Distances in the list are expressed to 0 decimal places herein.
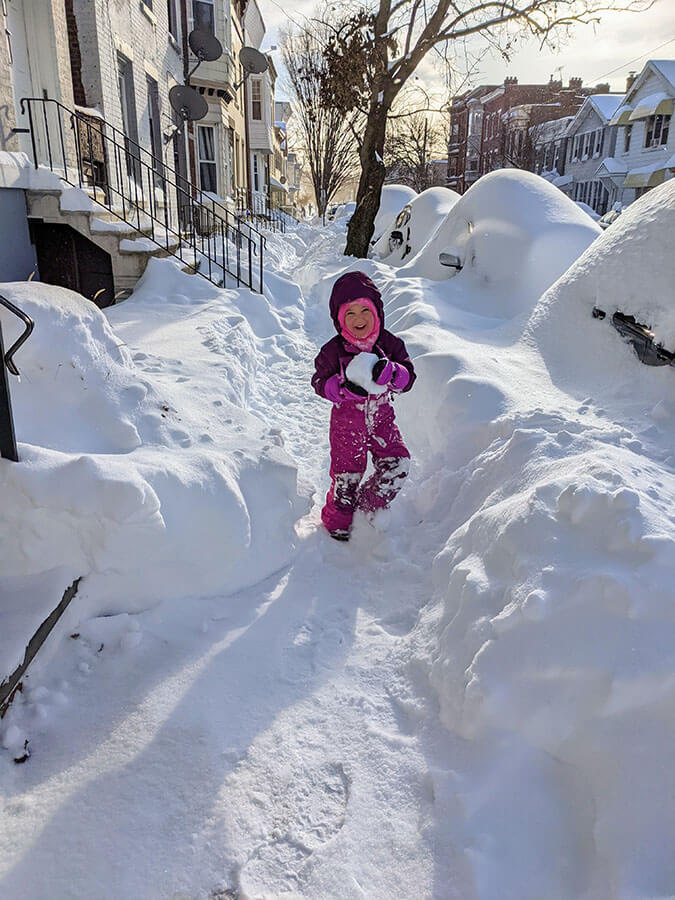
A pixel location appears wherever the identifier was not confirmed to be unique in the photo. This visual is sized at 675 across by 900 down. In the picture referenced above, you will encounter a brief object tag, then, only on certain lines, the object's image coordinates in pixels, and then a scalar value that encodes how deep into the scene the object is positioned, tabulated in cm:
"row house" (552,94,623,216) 3609
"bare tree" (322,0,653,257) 1180
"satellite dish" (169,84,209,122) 1312
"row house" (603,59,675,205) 3019
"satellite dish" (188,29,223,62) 1357
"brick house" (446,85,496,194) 5477
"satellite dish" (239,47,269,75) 1734
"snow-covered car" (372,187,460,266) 1147
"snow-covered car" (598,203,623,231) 1147
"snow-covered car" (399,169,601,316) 639
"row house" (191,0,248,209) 1653
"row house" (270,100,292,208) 4693
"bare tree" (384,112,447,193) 3708
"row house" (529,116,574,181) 4091
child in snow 313
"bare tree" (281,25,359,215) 3041
